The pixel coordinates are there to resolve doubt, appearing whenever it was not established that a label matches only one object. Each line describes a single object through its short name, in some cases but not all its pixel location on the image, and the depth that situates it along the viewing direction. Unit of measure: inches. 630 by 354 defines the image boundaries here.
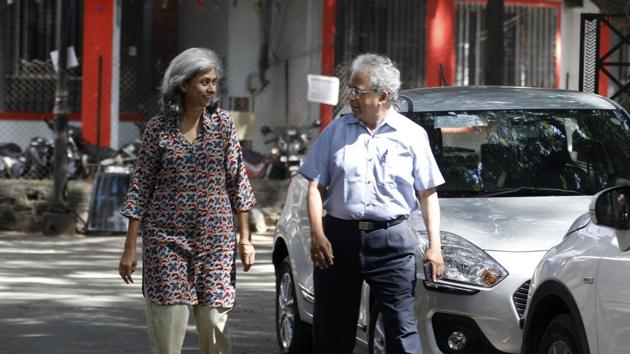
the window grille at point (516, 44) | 885.8
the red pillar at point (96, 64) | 801.6
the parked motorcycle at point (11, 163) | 745.0
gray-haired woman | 253.3
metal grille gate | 490.6
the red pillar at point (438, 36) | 861.8
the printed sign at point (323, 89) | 726.5
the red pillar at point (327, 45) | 830.5
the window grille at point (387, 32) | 850.9
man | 254.4
